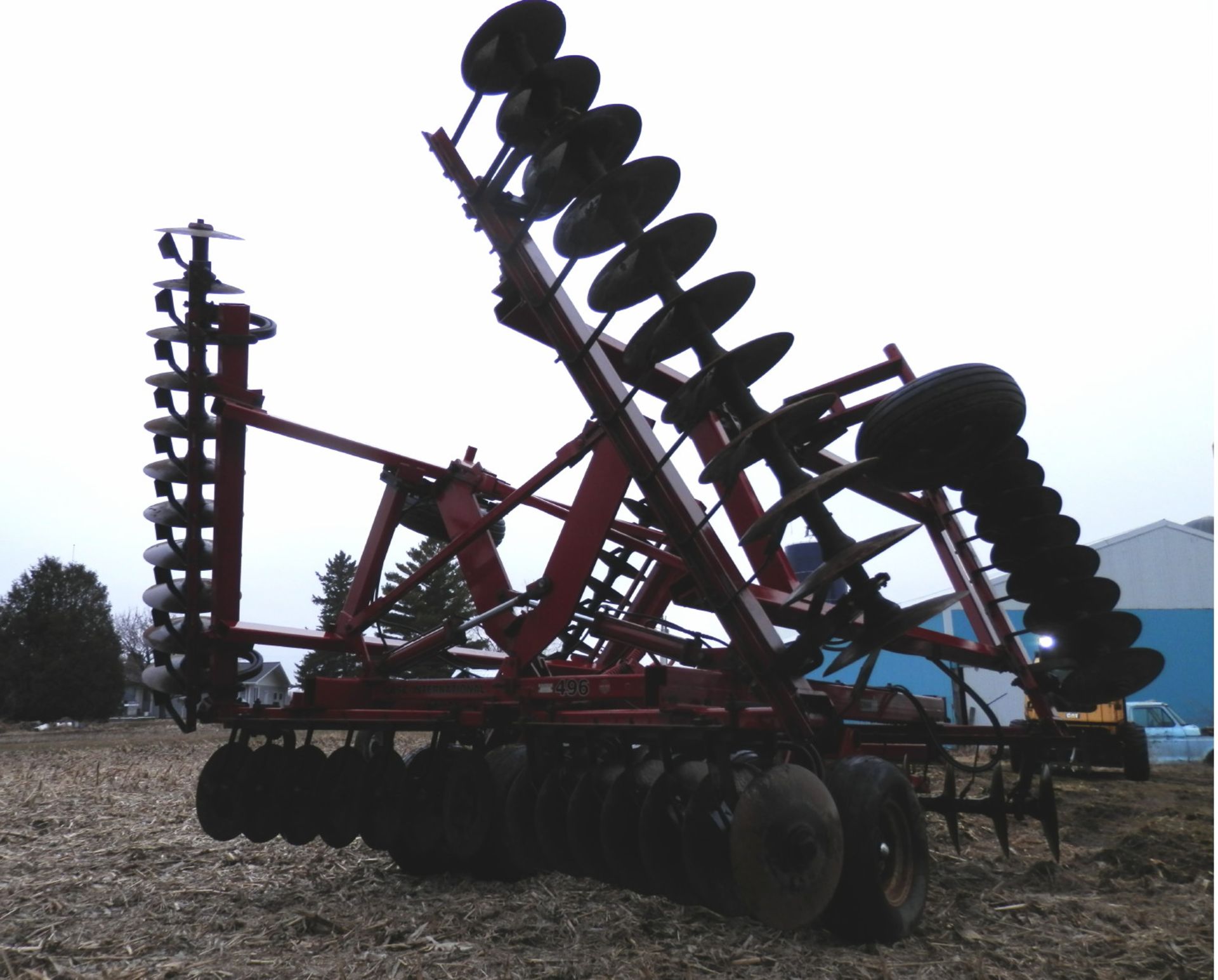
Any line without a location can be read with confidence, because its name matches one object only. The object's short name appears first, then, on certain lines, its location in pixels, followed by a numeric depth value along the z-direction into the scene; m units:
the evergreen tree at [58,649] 30.27
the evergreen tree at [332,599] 20.50
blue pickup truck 15.93
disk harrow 3.46
